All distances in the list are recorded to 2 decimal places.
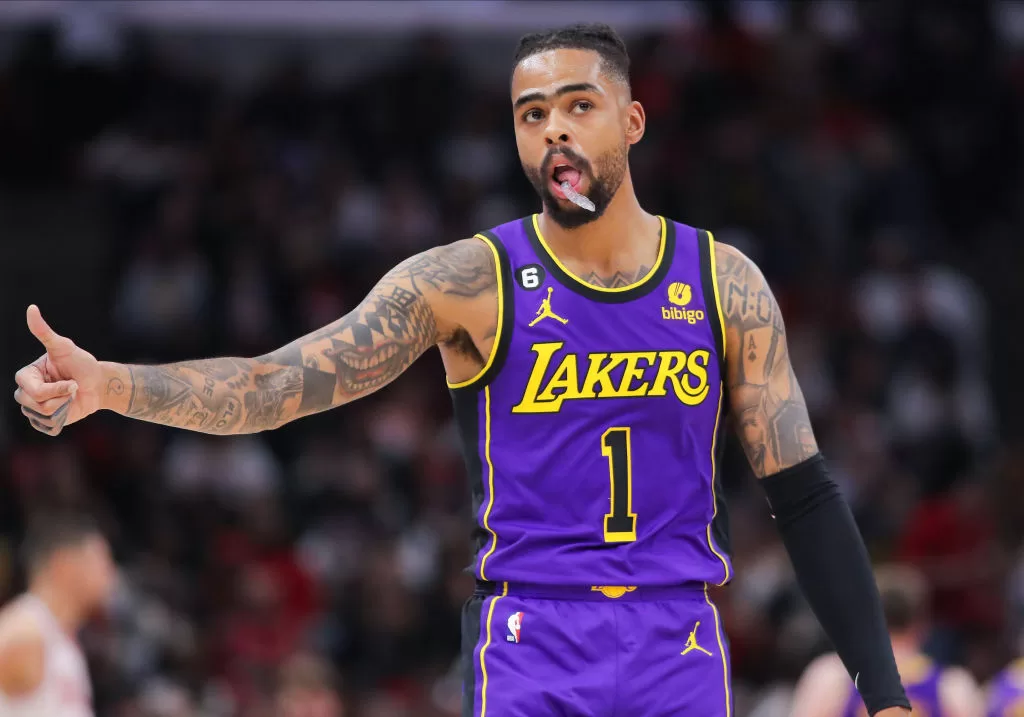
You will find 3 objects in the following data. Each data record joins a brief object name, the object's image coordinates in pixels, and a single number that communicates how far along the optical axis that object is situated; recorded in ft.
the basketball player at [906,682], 41.86
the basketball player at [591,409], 24.86
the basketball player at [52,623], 44.68
